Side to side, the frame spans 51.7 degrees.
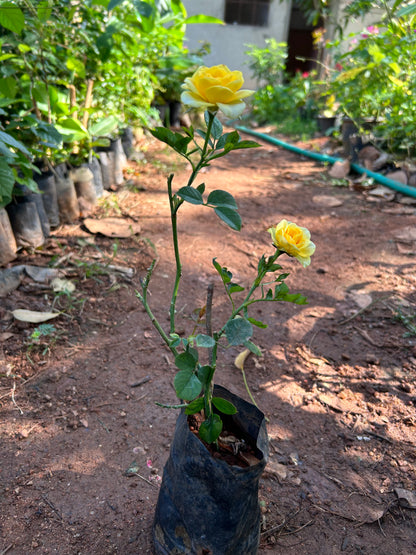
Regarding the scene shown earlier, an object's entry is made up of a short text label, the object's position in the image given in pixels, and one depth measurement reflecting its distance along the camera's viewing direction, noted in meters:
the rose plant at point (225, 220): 0.78
